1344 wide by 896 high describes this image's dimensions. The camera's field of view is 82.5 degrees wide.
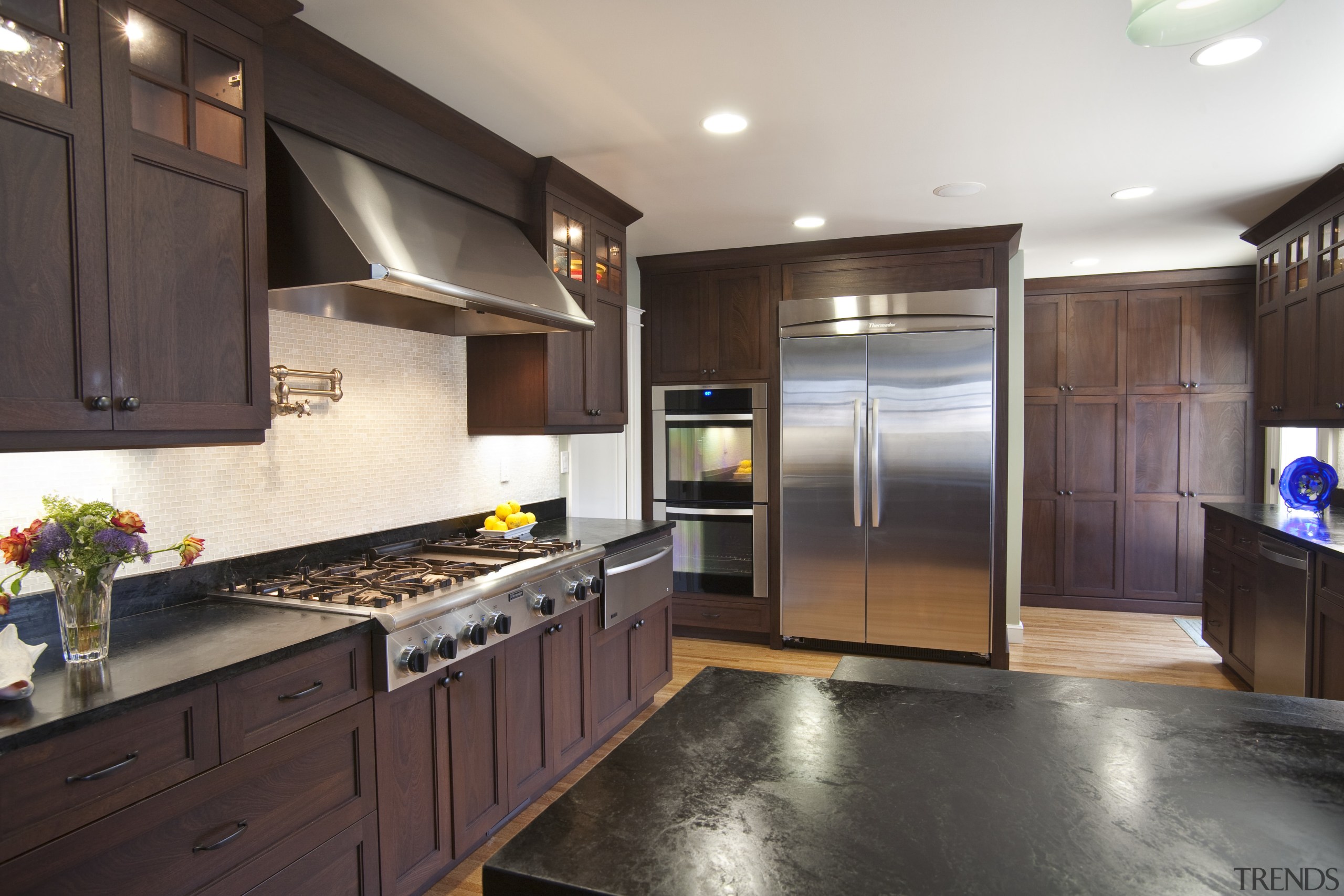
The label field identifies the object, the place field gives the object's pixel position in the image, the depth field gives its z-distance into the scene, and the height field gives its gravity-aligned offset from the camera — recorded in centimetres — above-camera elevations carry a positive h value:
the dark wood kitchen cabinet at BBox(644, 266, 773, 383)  480 +66
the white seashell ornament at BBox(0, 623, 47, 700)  134 -41
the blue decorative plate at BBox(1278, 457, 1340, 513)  394 -32
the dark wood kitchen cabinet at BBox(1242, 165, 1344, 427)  350 +58
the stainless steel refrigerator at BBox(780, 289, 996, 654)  430 -24
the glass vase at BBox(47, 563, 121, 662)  154 -36
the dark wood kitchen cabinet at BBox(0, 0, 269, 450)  151 +44
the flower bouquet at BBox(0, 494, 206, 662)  149 -24
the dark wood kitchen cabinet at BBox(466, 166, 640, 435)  327 +34
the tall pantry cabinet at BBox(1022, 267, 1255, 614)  561 -4
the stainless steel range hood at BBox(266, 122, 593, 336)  211 +55
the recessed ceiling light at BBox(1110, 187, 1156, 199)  361 +110
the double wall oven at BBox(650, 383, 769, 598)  482 -35
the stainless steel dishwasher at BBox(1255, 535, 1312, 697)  324 -88
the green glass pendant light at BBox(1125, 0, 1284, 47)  132 +71
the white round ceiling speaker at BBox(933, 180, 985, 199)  353 +111
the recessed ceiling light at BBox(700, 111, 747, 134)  277 +112
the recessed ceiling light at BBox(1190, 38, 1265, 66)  222 +110
